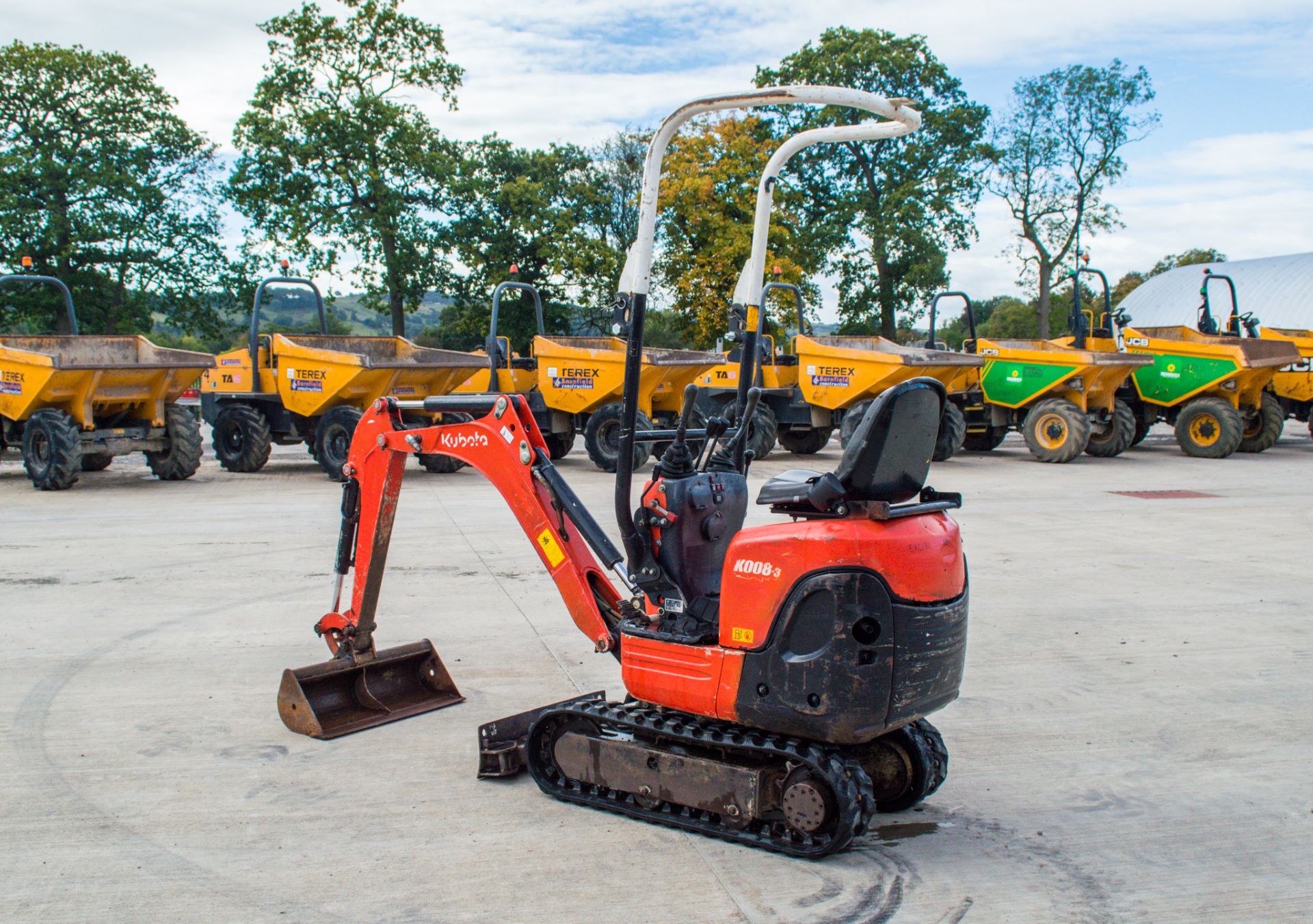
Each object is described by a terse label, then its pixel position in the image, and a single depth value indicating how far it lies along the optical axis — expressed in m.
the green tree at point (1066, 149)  41.94
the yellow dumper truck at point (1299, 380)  20.08
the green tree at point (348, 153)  34.75
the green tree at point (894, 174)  37.41
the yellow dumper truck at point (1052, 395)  17.30
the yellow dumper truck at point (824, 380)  16.64
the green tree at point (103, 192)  33.09
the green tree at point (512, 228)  36.84
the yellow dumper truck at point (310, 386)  14.80
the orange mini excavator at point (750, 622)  3.67
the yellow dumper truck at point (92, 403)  13.62
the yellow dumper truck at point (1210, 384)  17.97
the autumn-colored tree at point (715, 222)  34.91
